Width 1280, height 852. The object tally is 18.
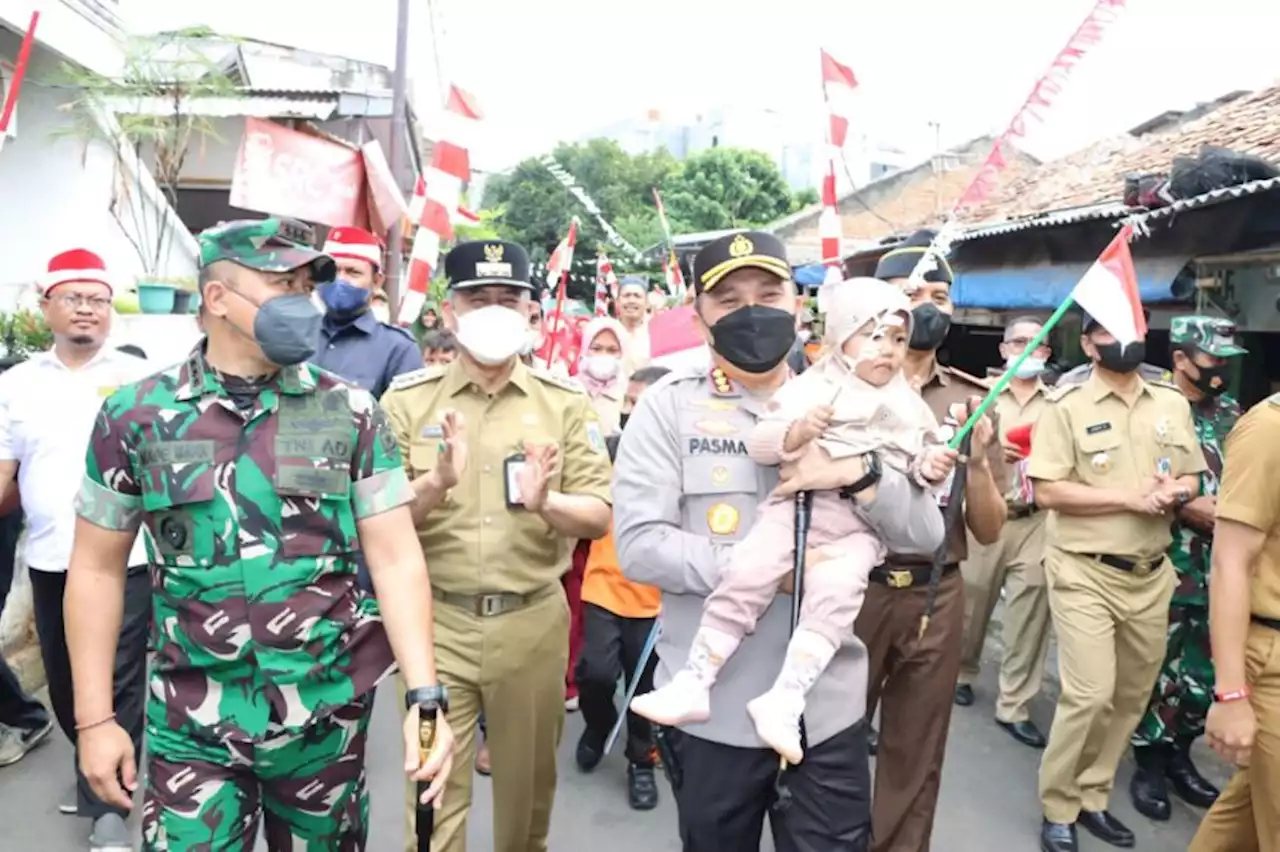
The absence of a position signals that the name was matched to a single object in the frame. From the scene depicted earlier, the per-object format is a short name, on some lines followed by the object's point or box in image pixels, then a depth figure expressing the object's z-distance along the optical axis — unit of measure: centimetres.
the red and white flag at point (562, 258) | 836
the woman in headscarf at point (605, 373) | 601
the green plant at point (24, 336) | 669
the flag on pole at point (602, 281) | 1120
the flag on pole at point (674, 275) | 1134
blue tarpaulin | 591
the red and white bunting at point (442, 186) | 534
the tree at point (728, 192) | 3597
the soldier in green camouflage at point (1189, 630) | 437
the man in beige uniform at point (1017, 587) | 527
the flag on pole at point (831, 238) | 375
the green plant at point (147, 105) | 878
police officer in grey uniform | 252
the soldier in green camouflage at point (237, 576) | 229
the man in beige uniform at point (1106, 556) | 399
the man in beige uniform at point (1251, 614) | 271
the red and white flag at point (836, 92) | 421
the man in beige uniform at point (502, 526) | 309
